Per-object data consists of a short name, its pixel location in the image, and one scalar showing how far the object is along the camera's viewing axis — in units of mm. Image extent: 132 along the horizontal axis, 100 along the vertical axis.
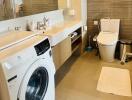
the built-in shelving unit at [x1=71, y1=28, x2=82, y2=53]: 2228
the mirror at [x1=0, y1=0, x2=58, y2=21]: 1397
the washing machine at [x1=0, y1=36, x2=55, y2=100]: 802
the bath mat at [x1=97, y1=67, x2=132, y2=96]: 1612
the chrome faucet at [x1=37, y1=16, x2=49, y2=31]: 1720
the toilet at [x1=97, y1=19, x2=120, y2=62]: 2124
